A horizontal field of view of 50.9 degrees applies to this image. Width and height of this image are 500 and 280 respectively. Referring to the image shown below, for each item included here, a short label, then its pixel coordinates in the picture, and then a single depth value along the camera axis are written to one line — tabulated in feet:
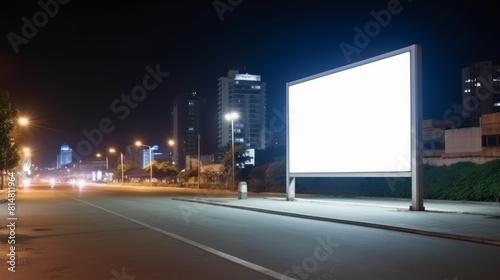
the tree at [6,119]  118.24
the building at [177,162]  635.62
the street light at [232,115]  141.33
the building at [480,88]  434.71
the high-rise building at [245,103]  629.10
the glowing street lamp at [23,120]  145.18
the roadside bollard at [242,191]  110.32
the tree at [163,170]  309.22
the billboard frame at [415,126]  73.15
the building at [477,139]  159.04
